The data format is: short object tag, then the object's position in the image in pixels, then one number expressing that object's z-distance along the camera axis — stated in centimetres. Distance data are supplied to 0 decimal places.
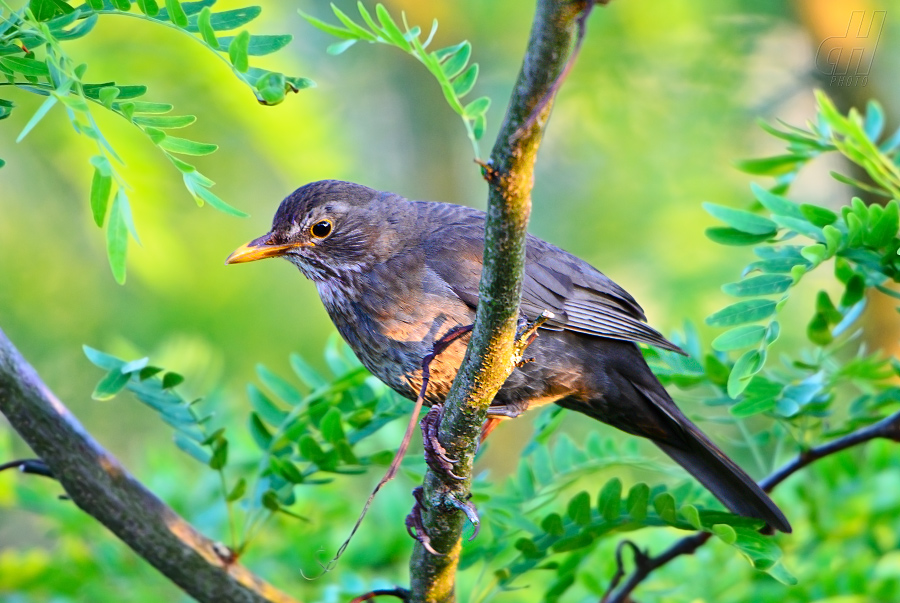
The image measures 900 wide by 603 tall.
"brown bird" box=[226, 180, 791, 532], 667
